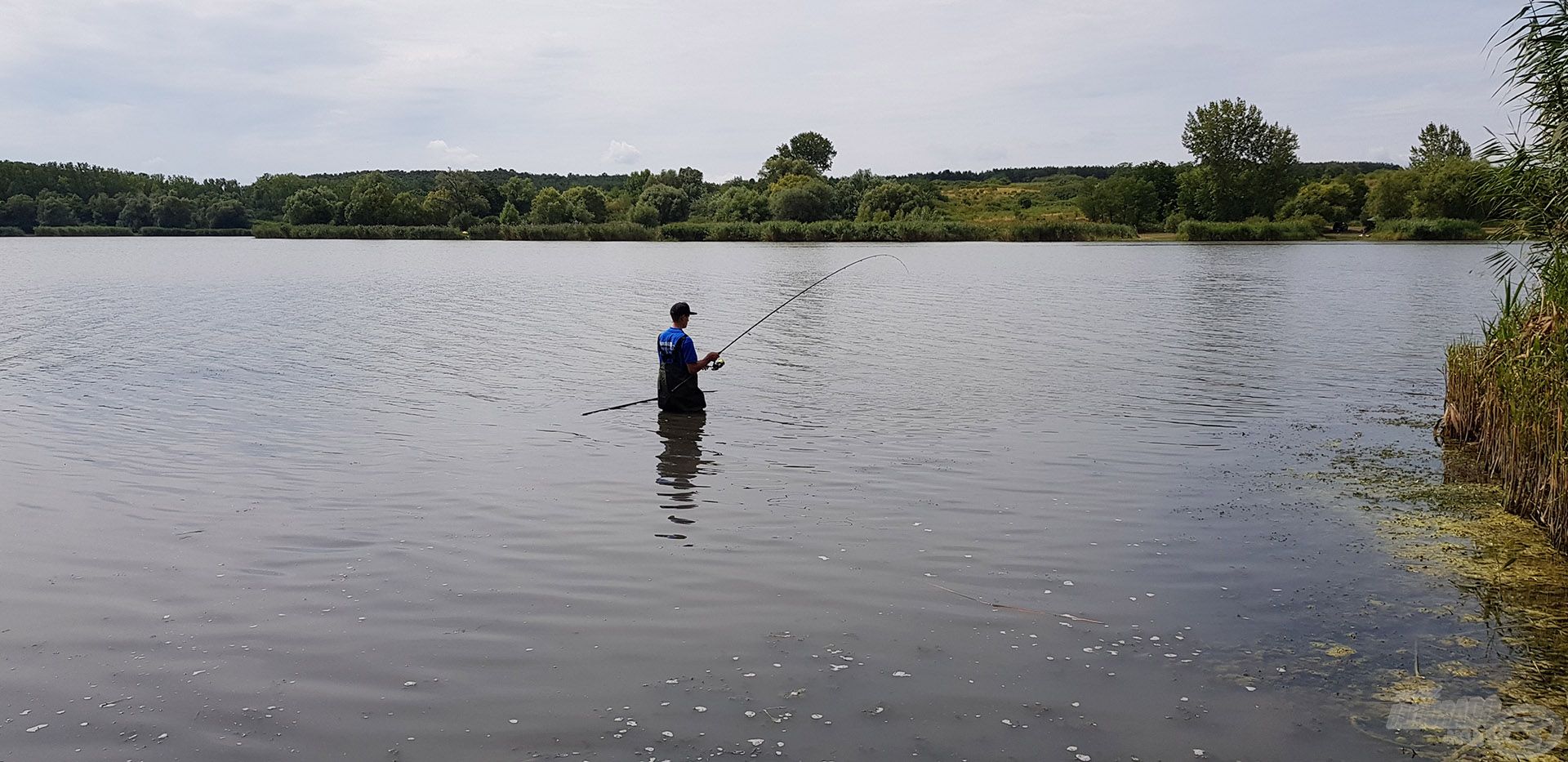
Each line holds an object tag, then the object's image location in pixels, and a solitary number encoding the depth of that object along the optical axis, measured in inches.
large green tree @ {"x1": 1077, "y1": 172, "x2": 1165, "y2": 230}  3331.7
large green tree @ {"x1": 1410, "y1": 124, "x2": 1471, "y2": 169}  3398.1
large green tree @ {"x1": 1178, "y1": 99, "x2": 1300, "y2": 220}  3376.0
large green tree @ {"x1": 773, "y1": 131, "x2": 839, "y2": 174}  4968.0
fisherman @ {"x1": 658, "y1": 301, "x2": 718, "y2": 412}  462.3
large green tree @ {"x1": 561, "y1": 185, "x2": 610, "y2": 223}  3804.1
